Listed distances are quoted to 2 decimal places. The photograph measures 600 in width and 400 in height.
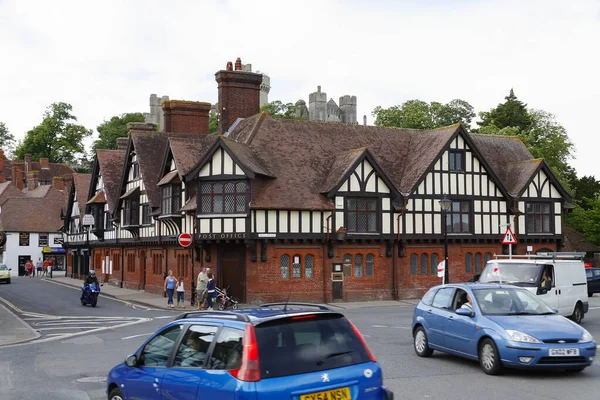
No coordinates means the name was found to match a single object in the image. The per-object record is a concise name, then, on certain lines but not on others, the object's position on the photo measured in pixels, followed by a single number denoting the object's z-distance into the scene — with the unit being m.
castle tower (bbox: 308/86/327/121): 121.56
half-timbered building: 31.17
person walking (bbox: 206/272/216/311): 27.91
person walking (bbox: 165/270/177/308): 30.33
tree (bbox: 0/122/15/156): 111.42
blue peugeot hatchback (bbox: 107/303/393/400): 6.35
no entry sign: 29.46
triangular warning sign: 26.90
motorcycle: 30.44
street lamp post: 26.30
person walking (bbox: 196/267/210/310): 28.70
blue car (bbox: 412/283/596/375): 11.23
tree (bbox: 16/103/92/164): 91.94
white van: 19.27
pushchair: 28.83
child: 31.21
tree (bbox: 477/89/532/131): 65.25
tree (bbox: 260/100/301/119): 88.88
